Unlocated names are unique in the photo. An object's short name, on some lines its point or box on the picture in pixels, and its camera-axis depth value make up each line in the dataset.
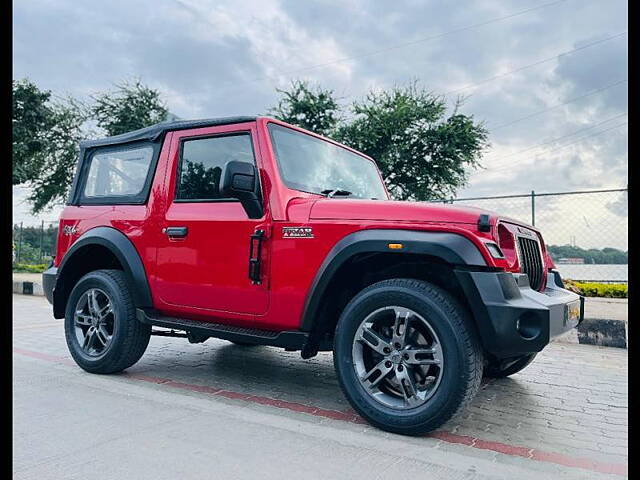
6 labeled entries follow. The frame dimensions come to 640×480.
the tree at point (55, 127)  20.12
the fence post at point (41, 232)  19.77
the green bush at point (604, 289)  9.92
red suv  3.03
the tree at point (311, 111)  17.73
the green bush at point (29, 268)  20.11
